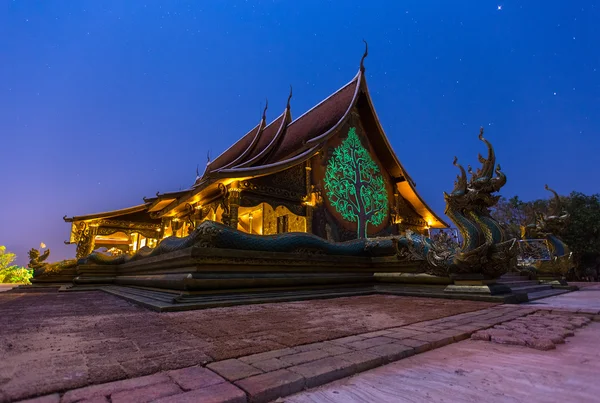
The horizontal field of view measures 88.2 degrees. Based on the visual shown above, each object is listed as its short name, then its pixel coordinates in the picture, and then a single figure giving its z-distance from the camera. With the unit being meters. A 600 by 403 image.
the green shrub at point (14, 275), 19.66
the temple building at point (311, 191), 8.03
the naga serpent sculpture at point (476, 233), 4.38
